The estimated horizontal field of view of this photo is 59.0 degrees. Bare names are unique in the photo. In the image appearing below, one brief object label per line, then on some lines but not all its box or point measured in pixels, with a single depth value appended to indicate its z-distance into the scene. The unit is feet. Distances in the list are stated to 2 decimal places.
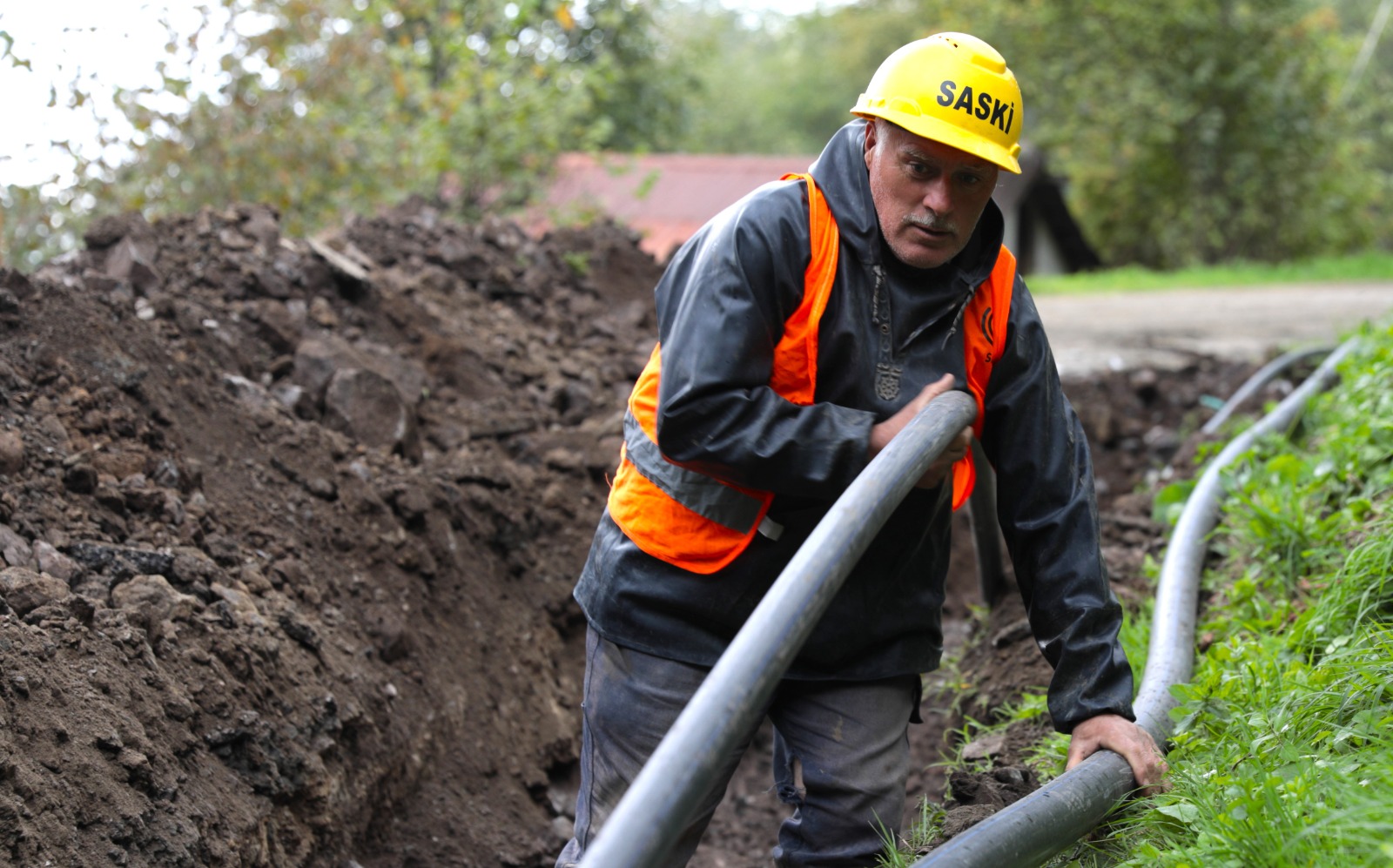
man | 8.28
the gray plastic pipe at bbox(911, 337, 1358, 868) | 7.26
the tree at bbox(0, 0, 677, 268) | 31.48
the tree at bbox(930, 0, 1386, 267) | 80.69
